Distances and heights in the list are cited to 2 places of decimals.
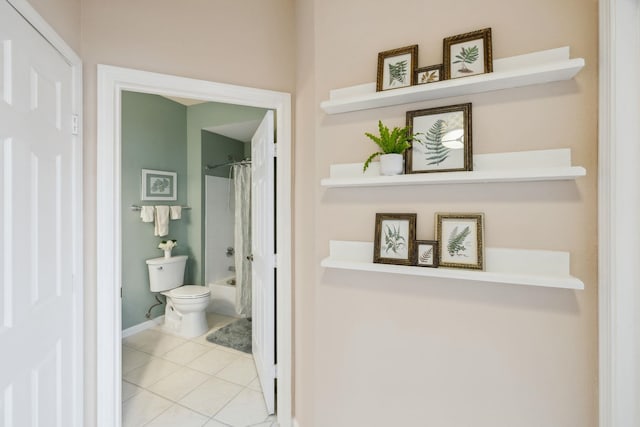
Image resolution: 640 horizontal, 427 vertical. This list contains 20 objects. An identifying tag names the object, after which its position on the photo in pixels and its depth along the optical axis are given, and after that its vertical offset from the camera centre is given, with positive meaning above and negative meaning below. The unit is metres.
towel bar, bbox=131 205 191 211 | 3.16 +0.07
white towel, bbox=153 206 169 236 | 3.28 -0.08
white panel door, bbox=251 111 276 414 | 1.87 -0.27
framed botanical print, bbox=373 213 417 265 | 1.26 -0.11
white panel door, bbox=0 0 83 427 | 0.94 -0.07
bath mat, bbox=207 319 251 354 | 2.91 -1.31
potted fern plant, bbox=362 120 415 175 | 1.22 +0.28
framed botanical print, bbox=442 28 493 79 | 1.15 +0.66
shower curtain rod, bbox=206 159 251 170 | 3.75 +0.67
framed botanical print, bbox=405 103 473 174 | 1.19 +0.31
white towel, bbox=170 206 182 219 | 3.43 +0.03
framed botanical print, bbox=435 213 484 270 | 1.16 -0.10
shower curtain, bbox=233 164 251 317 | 3.59 -0.28
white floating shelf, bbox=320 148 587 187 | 1.01 +0.16
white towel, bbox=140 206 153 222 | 3.17 +0.02
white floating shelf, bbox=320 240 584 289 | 1.03 -0.22
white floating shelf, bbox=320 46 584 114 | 1.02 +0.51
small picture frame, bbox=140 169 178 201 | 3.26 +0.35
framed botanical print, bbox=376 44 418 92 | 1.29 +0.67
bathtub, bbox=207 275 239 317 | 3.75 -1.11
